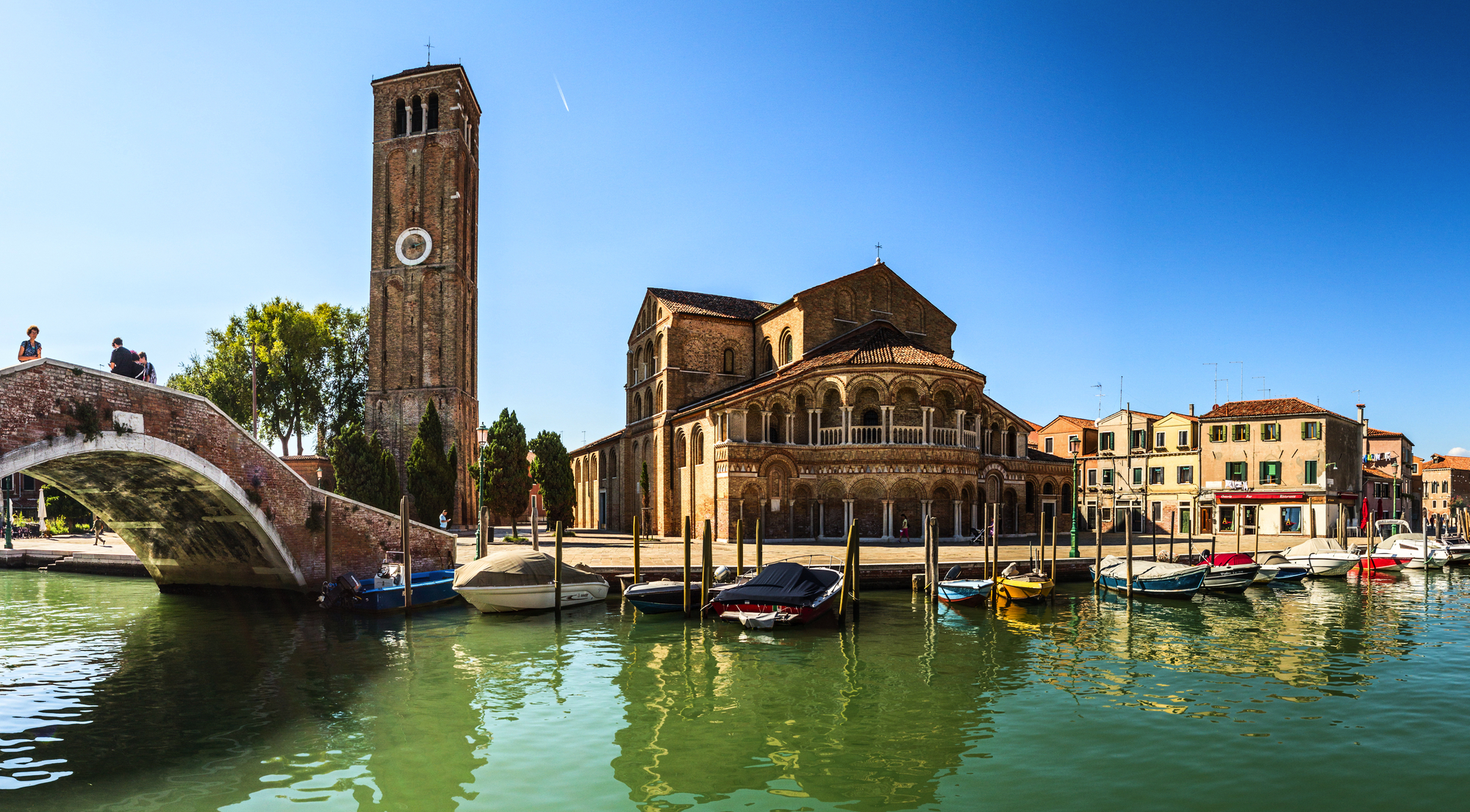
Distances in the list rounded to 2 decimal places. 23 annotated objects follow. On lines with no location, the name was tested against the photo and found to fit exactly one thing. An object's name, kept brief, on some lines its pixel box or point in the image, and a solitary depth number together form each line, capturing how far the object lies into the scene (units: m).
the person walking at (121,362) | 16.38
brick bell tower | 41.19
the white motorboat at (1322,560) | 30.31
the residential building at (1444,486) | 74.75
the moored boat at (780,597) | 18.06
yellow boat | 21.44
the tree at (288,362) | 46.69
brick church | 33.69
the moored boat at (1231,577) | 24.58
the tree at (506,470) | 33.75
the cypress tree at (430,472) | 34.69
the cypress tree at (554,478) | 35.16
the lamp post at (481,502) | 25.02
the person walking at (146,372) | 16.76
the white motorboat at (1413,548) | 33.91
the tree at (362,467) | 30.70
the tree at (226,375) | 44.81
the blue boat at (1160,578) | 23.05
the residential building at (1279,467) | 41.72
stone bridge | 14.39
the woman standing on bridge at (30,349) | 14.52
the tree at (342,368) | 49.12
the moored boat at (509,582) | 19.27
